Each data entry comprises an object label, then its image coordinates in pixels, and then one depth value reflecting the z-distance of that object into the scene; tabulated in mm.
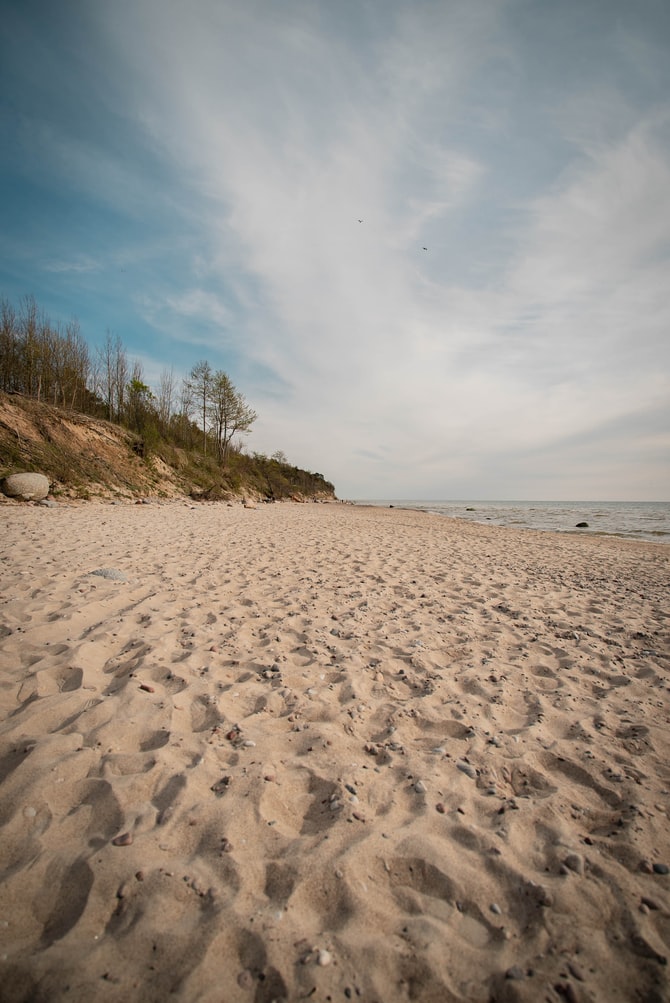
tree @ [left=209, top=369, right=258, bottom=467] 37656
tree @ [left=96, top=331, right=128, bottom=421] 28625
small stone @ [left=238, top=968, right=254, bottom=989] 1401
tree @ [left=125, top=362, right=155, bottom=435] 29438
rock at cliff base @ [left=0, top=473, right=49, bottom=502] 14508
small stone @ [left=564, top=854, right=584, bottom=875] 1899
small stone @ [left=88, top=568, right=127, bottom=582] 5859
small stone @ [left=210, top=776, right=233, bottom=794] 2268
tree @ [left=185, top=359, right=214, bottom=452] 37344
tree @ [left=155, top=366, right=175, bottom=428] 33781
